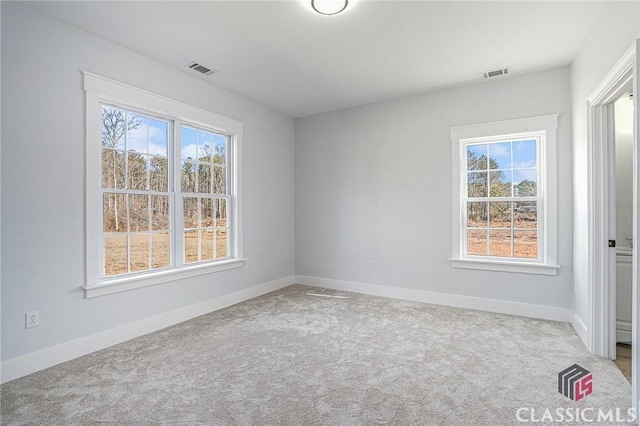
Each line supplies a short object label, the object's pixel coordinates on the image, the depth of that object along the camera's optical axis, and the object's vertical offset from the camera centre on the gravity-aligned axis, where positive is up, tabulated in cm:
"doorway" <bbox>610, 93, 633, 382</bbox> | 323 +35
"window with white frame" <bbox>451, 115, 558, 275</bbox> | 365 +19
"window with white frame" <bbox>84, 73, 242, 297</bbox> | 294 +26
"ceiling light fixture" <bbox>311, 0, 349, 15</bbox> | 240 +157
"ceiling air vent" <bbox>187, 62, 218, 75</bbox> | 346 +160
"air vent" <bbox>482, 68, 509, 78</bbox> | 360 +158
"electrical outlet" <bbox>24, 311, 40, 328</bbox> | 246 -82
